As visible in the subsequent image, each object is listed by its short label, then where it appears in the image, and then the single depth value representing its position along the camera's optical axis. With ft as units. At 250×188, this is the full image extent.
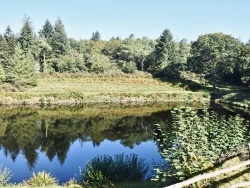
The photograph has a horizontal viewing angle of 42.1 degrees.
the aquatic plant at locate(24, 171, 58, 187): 39.88
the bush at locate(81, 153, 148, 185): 41.27
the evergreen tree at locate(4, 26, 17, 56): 229.31
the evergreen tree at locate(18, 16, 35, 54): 246.06
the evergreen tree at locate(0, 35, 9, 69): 221.25
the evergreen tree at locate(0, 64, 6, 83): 178.09
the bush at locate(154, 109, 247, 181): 30.01
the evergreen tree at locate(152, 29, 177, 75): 241.26
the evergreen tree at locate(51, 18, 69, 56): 259.39
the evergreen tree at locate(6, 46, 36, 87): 179.52
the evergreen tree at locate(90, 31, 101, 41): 460.96
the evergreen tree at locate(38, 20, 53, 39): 320.29
